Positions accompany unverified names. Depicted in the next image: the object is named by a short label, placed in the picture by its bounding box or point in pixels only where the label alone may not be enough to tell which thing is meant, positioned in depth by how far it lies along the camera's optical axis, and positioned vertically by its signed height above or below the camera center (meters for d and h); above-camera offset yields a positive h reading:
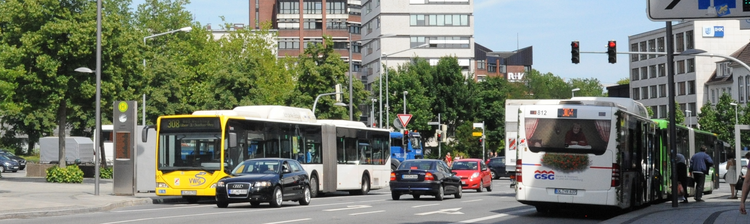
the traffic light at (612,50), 38.22 +3.66
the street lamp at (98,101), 30.91 +1.51
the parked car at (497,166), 61.50 -1.09
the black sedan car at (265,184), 25.30 -0.87
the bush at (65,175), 41.41 -1.00
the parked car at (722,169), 56.88 -1.26
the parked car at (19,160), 72.06 -0.64
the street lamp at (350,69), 49.94 +4.05
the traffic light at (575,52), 38.53 +3.62
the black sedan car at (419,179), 30.67 -0.92
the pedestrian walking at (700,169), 30.73 -0.67
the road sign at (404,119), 50.53 +1.47
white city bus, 20.94 -0.15
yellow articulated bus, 28.75 +0.08
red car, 41.19 -1.00
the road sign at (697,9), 13.83 +1.92
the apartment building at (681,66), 118.88 +10.05
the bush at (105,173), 48.39 -1.09
